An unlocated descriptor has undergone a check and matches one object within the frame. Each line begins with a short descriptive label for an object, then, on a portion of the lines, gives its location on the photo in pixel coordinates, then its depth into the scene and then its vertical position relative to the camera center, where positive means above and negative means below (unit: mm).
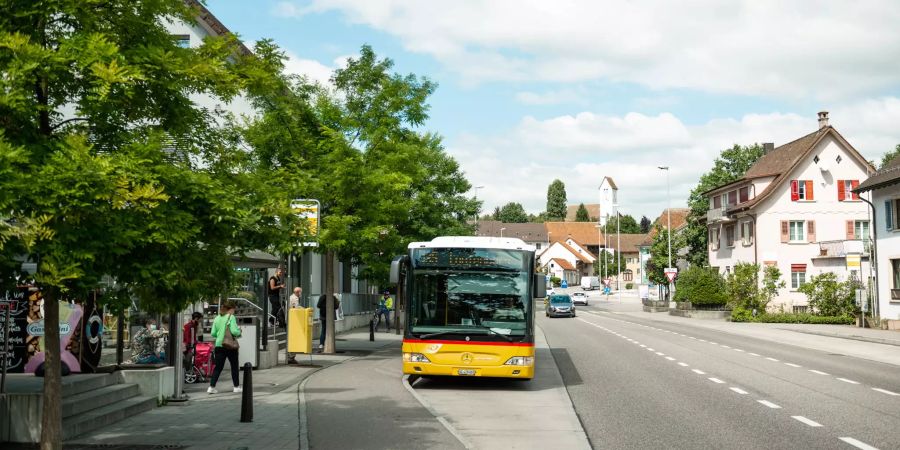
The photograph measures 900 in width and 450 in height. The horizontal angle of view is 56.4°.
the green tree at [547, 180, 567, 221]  198125 +17486
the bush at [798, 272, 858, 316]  45250 -1095
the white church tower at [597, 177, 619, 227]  186875 +17754
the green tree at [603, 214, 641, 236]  194500 +11745
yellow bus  14883 -540
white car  85812 -2271
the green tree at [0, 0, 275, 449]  6531 +958
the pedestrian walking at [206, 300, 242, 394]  14664 -1078
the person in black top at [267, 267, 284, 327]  23688 -517
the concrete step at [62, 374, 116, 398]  10907 -1429
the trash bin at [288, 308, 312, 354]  20328 -1255
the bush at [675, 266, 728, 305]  54219 -825
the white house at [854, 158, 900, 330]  39031 +1874
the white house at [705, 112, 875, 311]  57750 +4596
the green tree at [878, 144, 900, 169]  78438 +11536
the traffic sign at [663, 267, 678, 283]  61250 +178
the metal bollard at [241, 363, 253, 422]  11195 -1631
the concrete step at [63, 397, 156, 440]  10016 -1789
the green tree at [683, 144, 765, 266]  71250 +8013
